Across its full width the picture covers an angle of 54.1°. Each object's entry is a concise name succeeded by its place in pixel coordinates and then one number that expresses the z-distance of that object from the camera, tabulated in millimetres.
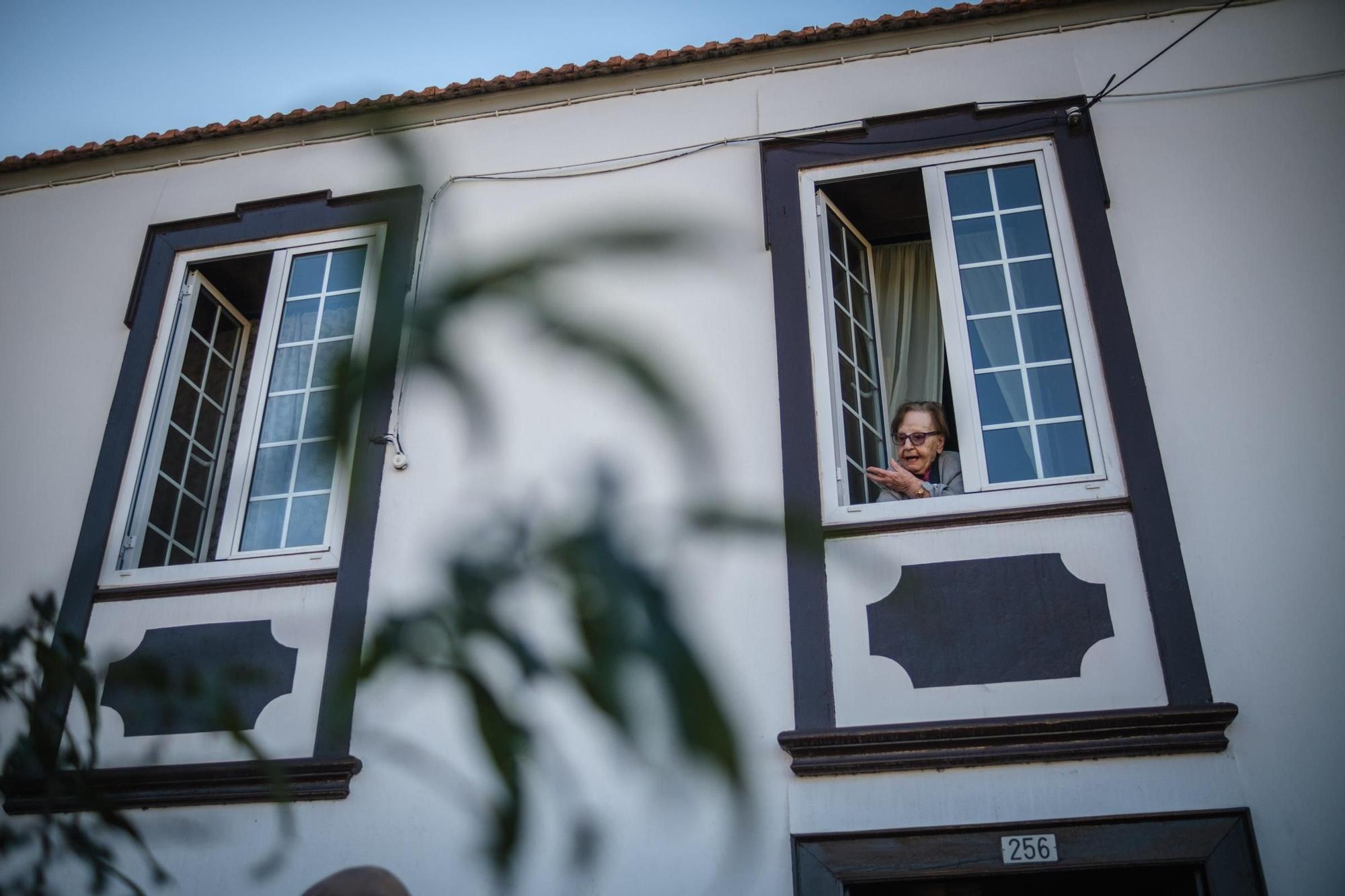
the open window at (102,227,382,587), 5875
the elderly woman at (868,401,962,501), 5305
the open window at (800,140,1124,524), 5238
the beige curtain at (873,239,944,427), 6078
